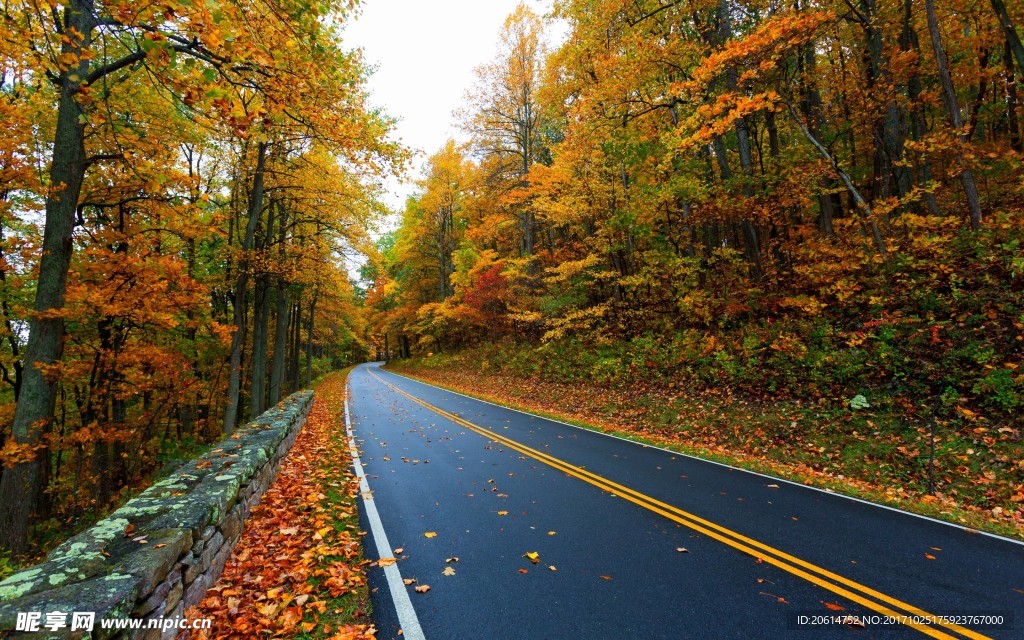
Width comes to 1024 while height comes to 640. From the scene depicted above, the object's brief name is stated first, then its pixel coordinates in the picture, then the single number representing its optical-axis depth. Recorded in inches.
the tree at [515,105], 764.0
